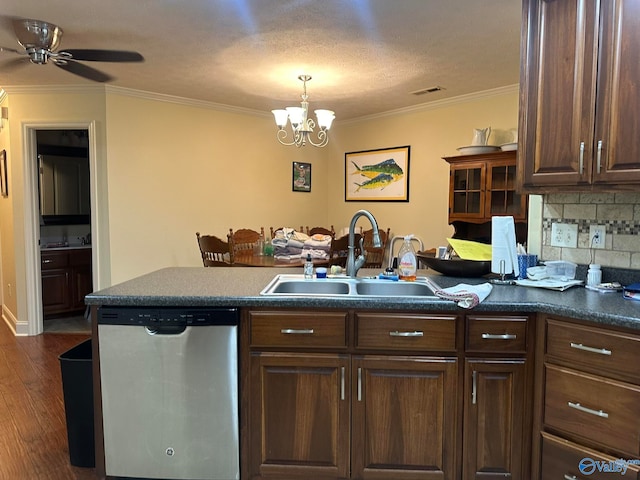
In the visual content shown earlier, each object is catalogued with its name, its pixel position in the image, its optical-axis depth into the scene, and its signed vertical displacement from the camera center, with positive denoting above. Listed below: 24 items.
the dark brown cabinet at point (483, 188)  3.82 +0.23
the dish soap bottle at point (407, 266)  2.30 -0.27
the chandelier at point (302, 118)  3.69 +0.79
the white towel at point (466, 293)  1.78 -0.33
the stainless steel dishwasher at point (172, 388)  1.88 -0.75
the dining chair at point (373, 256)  4.53 -0.44
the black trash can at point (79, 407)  2.07 -0.91
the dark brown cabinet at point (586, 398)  1.54 -0.67
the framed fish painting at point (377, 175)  5.18 +0.46
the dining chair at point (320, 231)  5.72 -0.24
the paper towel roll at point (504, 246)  2.23 -0.16
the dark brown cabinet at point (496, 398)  1.79 -0.74
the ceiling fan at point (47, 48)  2.70 +1.02
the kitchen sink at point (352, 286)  2.26 -0.37
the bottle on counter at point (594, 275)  2.08 -0.28
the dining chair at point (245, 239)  4.80 -0.30
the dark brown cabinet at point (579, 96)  1.77 +0.49
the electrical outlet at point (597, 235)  2.15 -0.10
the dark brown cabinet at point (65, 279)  4.91 -0.76
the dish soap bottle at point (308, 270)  2.40 -0.31
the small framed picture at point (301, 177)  5.75 +0.46
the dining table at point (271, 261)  3.85 -0.44
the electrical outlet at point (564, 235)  2.25 -0.11
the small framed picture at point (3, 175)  4.54 +0.36
